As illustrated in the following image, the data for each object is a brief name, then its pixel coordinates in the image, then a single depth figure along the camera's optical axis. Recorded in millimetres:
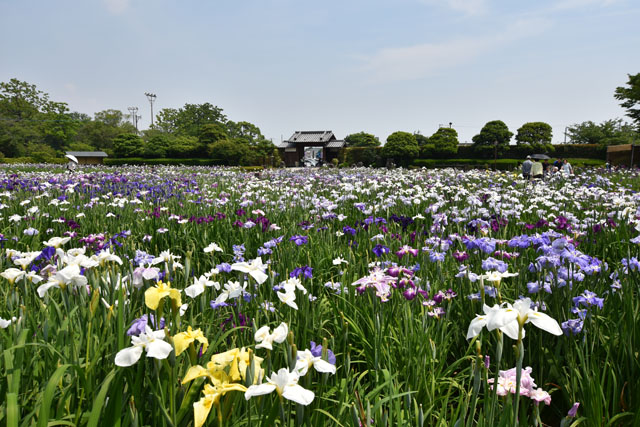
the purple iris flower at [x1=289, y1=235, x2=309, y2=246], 3219
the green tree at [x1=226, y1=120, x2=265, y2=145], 84125
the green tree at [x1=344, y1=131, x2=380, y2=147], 64450
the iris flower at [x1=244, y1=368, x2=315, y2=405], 951
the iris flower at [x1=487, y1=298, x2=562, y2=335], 1072
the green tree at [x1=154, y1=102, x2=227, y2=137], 85188
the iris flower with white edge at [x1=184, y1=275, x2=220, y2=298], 1637
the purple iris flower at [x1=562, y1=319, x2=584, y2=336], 2031
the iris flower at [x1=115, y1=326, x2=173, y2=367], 1058
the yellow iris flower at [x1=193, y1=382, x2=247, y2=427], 950
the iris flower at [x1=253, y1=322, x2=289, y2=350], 1189
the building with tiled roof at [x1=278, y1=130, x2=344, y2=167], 67062
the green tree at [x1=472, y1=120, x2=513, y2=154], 39312
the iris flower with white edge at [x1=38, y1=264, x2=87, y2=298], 1673
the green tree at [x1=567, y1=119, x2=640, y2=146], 49125
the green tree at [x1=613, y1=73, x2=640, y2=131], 32959
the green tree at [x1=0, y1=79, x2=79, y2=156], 65250
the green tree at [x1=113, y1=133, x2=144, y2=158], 45375
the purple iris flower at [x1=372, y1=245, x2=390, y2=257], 3000
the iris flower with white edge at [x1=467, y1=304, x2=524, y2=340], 1080
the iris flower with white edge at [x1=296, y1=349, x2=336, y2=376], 1139
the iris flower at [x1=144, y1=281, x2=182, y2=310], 1173
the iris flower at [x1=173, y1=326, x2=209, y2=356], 1106
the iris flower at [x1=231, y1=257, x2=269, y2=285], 1635
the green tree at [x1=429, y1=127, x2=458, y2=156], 41250
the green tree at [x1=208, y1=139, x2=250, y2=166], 40250
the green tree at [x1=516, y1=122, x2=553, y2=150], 38594
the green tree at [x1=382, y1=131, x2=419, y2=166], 39875
